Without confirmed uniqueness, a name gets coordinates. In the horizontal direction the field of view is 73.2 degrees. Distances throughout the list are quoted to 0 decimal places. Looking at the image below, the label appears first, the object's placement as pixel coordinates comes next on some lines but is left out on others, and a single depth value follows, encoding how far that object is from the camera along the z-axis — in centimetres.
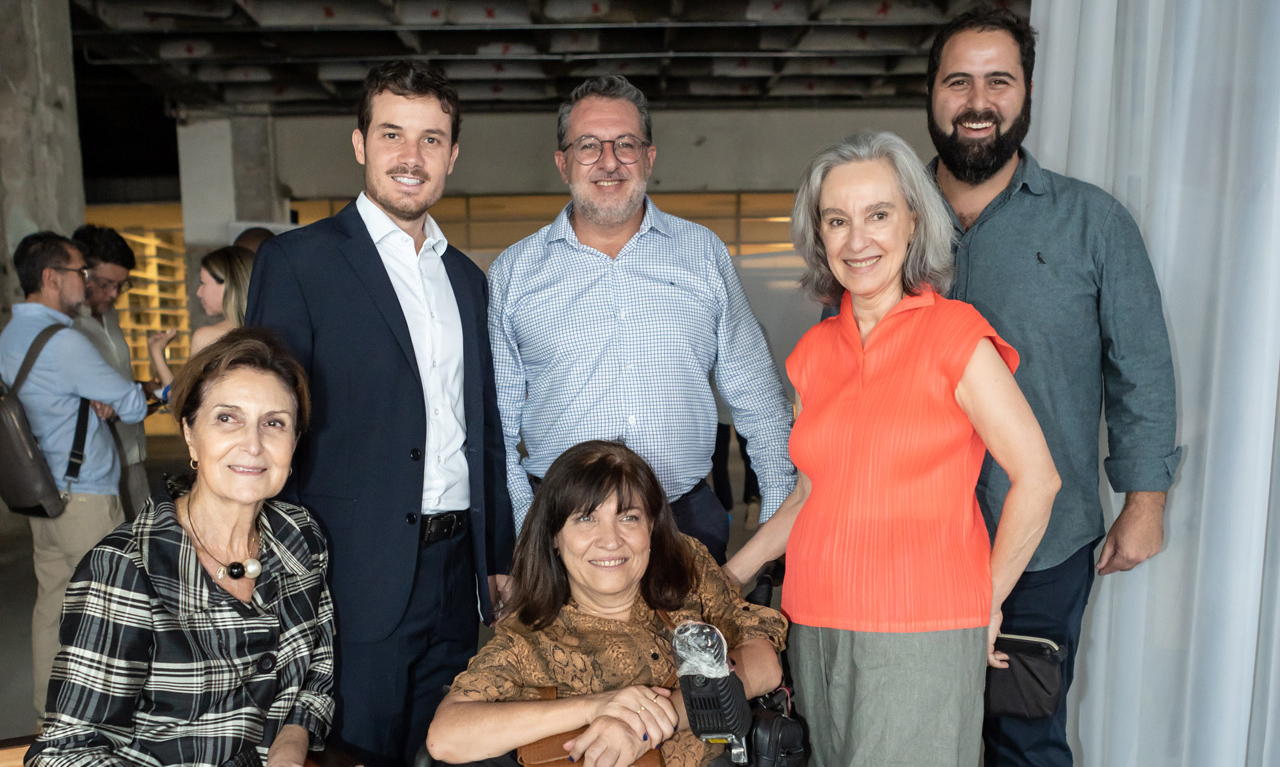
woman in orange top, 148
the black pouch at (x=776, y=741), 155
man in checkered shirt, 232
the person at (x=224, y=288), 338
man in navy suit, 199
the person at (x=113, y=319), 397
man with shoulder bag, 342
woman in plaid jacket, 154
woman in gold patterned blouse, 163
